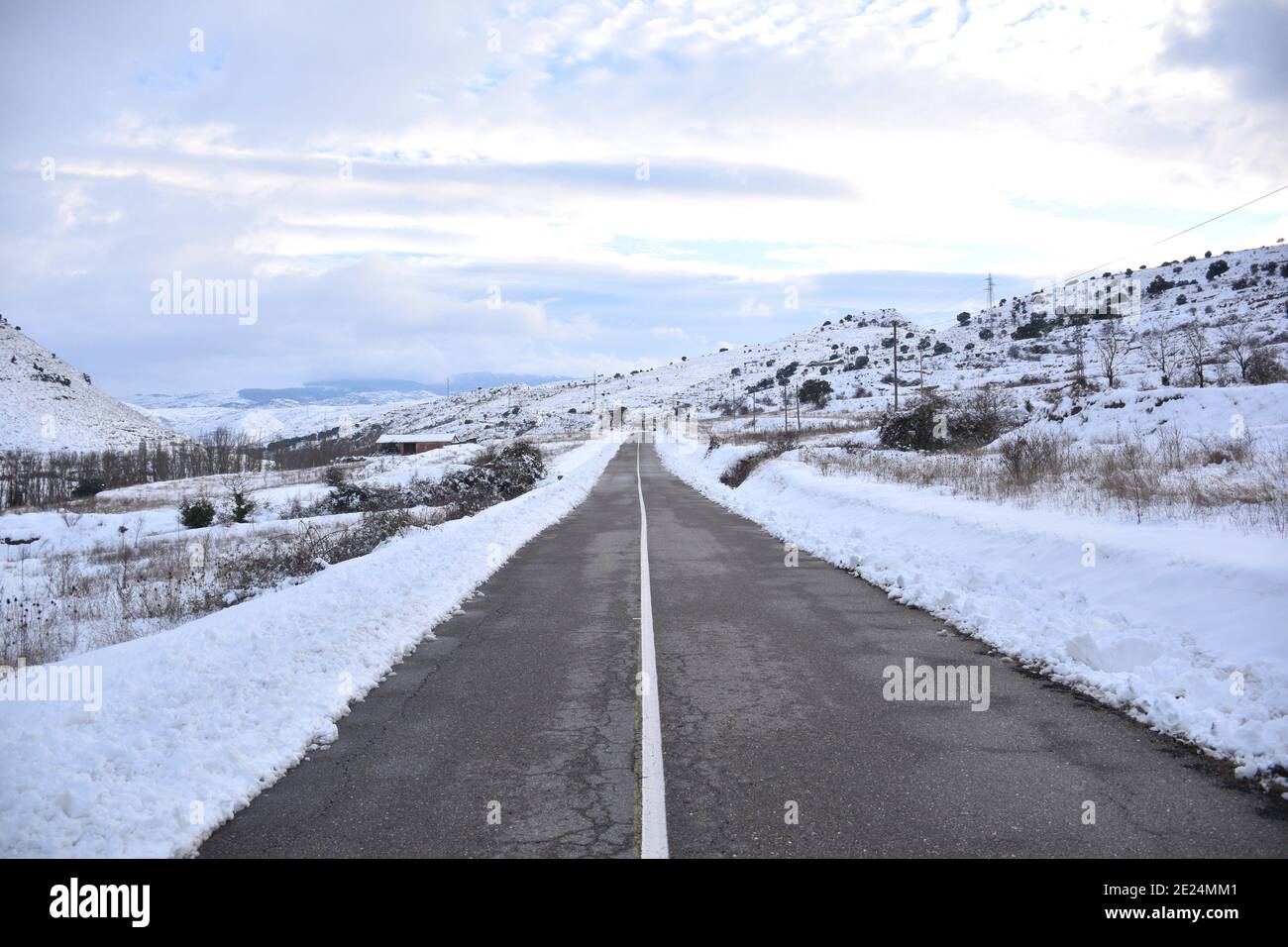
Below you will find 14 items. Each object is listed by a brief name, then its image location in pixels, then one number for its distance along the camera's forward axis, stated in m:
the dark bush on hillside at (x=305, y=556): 15.15
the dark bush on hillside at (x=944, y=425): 35.16
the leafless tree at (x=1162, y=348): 51.97
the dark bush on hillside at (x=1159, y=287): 90.44
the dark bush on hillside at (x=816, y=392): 84.69
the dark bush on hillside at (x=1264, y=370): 29.72
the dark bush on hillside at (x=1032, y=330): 91.19
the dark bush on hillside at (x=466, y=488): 32.75
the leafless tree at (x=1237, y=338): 45.44
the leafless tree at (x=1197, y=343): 48.37
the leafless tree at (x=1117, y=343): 61.15
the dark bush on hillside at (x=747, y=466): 34.50
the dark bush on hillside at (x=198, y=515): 35.03
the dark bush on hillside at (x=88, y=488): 58.70
